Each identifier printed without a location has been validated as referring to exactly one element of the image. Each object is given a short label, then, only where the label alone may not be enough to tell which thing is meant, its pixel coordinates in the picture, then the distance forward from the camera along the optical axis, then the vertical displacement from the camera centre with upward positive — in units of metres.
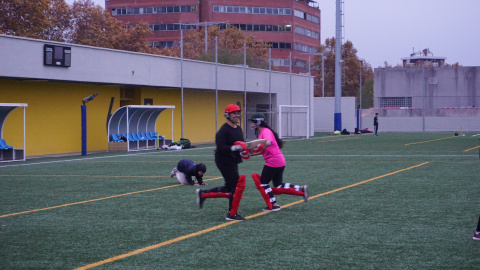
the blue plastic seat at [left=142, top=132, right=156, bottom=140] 36.14 -0.92
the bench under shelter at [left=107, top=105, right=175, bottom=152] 33.97 -0.53
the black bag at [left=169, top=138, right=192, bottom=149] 35.63 -1.29
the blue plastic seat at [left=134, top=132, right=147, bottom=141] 35.25 -0.95
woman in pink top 11.59 -0.85
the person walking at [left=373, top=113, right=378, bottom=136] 52.44 -0.50
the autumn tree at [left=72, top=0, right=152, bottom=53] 68.56 +9.16
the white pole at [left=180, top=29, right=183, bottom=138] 37.27 +2.51
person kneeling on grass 15.77 -1.26
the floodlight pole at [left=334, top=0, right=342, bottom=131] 54.19 +4.10
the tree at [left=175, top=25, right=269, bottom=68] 49.81 +7.67
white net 51.75 -0.31
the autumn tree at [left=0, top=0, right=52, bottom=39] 48.44 +7.40
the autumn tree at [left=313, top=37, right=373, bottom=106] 102.44 +7.63
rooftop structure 97.72 +8.47
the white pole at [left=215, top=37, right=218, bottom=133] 39.56 +1.90
